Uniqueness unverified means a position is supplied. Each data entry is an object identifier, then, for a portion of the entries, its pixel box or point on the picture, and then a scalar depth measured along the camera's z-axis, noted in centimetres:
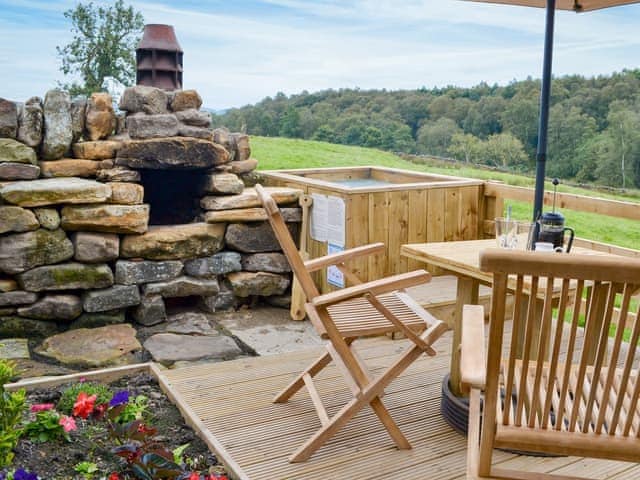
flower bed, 212
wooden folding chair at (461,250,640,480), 136
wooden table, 257
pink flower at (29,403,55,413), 248
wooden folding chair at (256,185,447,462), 239
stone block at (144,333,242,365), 362
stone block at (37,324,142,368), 357
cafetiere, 256
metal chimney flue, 453
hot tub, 406
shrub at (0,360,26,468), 202
